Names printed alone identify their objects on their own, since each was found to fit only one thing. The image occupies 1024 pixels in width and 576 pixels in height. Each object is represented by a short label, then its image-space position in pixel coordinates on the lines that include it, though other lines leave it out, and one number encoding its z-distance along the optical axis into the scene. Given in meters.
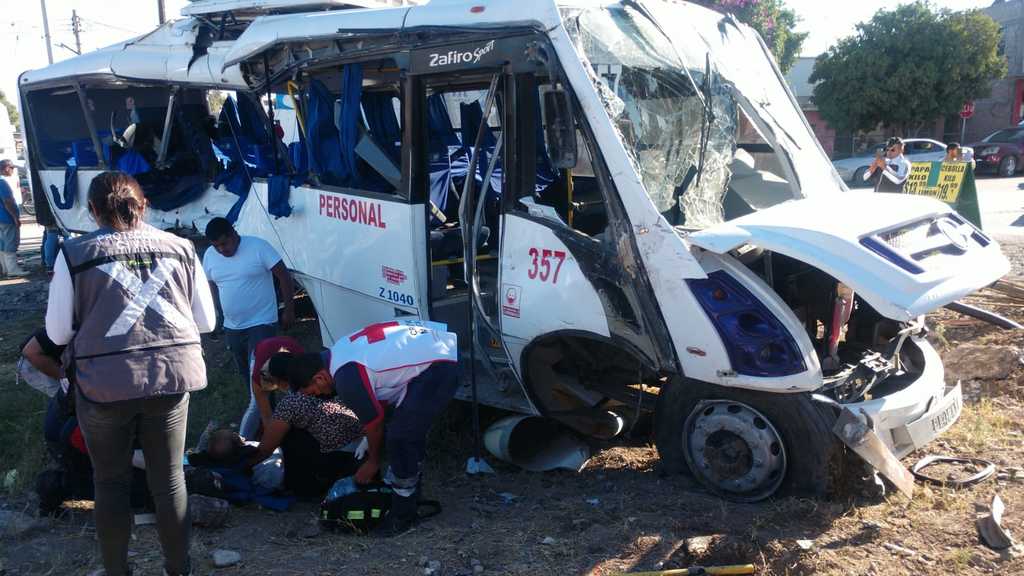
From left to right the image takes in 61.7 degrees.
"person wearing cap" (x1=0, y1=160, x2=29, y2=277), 11.45
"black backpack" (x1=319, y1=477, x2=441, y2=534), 4.16
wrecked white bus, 3.94
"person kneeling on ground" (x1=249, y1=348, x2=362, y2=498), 4.45
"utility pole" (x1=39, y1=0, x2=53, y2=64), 32.34
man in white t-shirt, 5.61
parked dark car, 23.05
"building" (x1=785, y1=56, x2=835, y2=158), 32.41
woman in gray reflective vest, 3.21
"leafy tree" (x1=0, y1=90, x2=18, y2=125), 49.79
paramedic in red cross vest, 4.14
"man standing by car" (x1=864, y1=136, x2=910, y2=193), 11.25
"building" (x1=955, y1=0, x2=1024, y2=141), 32.97
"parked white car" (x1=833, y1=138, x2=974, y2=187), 22.13
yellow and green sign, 11.22
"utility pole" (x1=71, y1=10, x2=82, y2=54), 39.00
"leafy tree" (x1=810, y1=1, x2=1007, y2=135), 27.55
